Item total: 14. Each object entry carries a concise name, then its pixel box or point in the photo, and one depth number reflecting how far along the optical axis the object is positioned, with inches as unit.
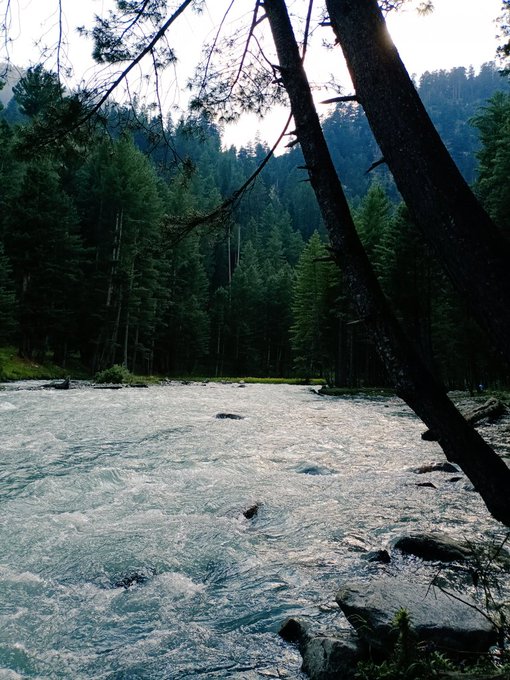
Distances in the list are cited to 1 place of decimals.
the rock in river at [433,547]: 171.2
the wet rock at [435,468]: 312.7
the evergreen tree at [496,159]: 936.3
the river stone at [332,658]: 102.0
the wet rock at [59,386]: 882.9
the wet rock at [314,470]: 307.0
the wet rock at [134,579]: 153.9
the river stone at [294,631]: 122.5
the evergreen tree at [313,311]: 1801.2
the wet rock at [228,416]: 568.3
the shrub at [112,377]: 1179.3
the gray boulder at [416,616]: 107.9
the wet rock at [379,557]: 170.9
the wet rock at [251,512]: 218.7
